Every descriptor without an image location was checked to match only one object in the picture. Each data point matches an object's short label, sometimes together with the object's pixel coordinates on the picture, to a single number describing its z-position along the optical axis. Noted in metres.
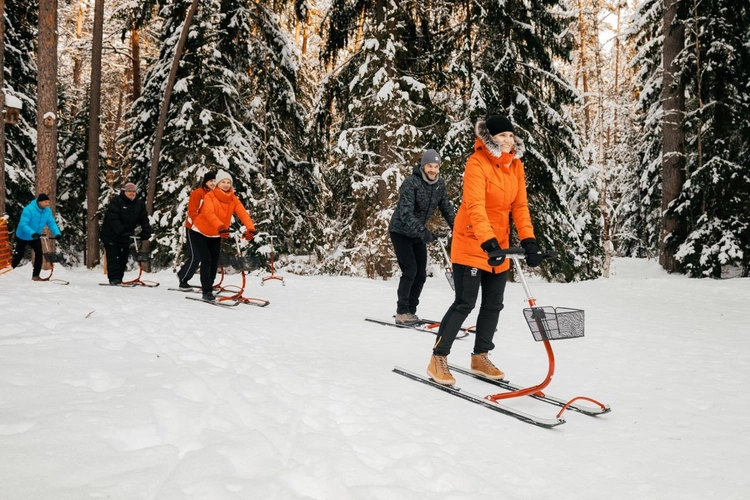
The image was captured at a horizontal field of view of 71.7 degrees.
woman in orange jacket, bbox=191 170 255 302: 8.91
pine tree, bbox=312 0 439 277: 13.05
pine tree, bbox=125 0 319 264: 15.32
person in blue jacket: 11.36
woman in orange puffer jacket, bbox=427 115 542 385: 4.24
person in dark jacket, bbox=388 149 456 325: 6.86
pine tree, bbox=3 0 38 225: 17.56
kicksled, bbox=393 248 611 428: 3.60
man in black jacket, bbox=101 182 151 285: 11.51
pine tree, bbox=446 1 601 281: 12.55
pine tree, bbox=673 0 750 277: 13.04
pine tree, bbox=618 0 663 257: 16.47
